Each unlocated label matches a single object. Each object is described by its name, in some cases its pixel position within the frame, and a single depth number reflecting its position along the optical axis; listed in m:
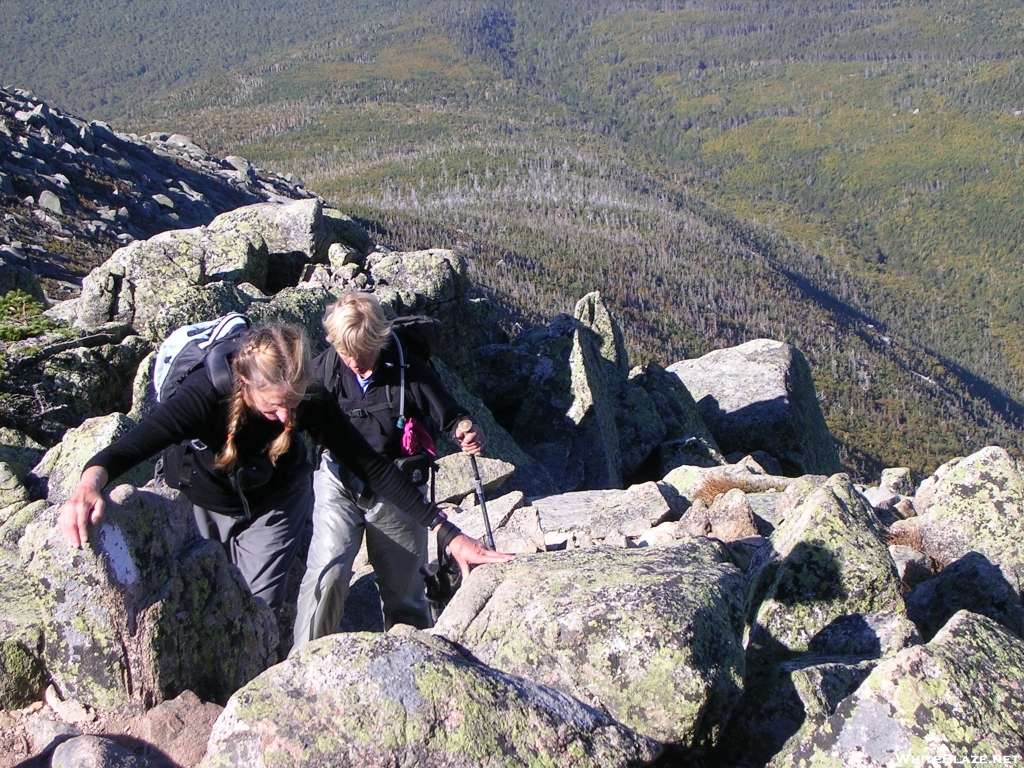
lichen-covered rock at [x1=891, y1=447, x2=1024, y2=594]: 10.58
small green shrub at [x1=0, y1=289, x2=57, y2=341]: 12.95
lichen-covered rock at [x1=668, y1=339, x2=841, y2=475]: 30.28
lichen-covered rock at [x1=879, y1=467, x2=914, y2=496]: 20.61
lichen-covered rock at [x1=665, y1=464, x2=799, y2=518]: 15.78
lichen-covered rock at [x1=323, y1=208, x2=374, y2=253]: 21.94
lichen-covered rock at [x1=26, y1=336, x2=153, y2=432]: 12.22
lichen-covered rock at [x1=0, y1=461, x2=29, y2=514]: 9.32
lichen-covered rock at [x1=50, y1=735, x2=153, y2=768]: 4.84
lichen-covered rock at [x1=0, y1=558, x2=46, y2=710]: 5.56
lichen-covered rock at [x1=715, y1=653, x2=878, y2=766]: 5.82
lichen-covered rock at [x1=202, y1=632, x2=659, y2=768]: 4.49
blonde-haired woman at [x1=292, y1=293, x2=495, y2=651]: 6.93
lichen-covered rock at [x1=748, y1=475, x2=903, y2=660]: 7.39
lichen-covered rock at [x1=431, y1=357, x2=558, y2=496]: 17.88
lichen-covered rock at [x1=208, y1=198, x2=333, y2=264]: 20.11
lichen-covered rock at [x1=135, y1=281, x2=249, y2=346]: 13.45
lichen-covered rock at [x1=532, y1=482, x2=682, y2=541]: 12.45
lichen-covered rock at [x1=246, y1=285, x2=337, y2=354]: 14.31
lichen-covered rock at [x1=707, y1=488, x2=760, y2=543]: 11.02
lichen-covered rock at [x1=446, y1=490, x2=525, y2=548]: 11.81
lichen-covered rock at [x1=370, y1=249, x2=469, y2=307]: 20.38
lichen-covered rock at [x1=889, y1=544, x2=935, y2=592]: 10.08
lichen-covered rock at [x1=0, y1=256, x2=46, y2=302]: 17.06
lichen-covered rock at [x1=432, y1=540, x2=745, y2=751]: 5.39
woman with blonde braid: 5.55
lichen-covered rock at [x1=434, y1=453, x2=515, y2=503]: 13.82
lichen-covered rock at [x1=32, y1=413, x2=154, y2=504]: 9.52
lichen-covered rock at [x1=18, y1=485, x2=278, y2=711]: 5.41
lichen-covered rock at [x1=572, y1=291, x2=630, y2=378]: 28.45
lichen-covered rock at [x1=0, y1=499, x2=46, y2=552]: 7.25
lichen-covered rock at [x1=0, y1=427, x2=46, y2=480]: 10.34
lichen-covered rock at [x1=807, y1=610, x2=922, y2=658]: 6.92
